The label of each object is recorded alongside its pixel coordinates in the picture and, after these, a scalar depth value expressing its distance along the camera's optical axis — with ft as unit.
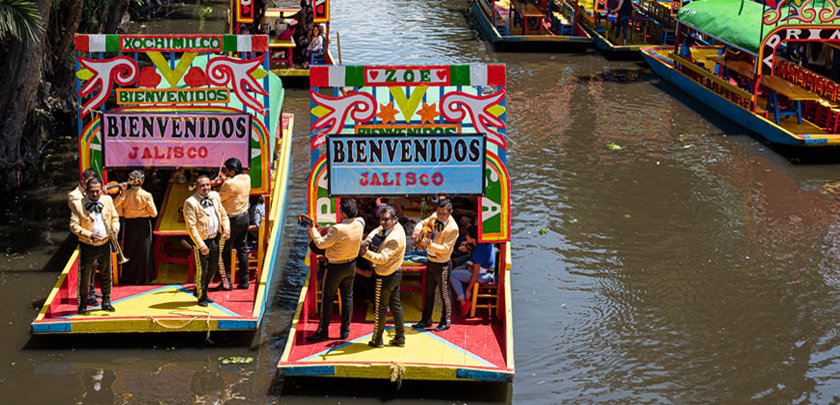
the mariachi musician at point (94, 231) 37.45
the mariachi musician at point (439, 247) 36.32
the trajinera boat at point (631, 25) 101.55
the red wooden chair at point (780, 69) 77.74
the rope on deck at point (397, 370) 34.19
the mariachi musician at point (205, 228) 38.55
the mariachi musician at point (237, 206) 41.27
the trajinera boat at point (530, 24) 102.53
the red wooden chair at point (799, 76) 74.49
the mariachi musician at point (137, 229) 40.40
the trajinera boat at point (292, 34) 86.58
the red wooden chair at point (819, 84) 71.20
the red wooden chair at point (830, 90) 69.92
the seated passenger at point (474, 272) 39.09
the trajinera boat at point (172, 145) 38.65
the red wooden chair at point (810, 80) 72.43
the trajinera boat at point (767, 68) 69.41
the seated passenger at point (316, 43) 85.25
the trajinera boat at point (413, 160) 36.96
